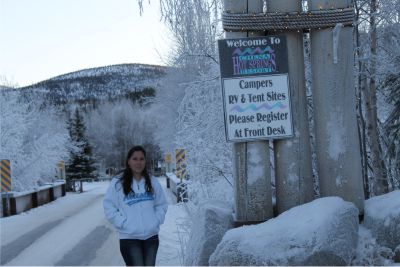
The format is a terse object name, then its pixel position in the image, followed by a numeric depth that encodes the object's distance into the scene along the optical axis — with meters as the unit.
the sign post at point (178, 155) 16.91
